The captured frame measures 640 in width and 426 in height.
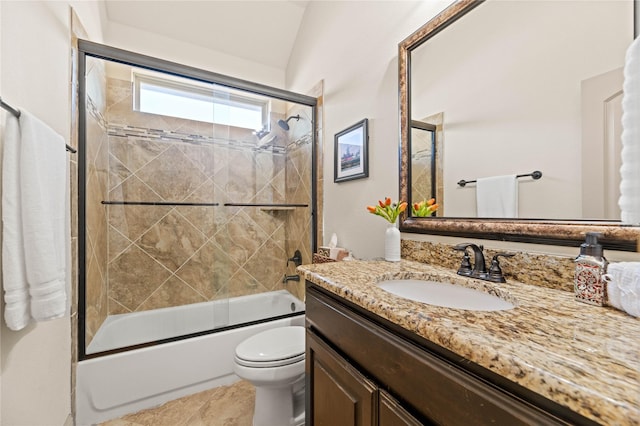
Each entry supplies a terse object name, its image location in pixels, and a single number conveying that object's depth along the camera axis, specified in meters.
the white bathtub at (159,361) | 1.47
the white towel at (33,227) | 0.85
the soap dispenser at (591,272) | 0.66
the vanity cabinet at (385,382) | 0.44
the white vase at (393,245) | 1.23
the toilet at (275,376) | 1.28
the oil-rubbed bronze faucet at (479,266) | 0.89
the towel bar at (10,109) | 0.77
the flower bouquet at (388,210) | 1.25
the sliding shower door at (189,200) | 1.90
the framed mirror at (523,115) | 0.74
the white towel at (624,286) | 0.59
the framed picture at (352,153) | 1.62
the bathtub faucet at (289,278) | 2.35
